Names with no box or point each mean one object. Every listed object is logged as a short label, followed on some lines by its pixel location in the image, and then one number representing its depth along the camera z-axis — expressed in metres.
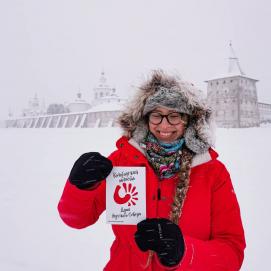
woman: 1.45
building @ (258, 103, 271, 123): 47.44
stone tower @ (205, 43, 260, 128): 39.31
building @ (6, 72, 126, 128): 46.39
